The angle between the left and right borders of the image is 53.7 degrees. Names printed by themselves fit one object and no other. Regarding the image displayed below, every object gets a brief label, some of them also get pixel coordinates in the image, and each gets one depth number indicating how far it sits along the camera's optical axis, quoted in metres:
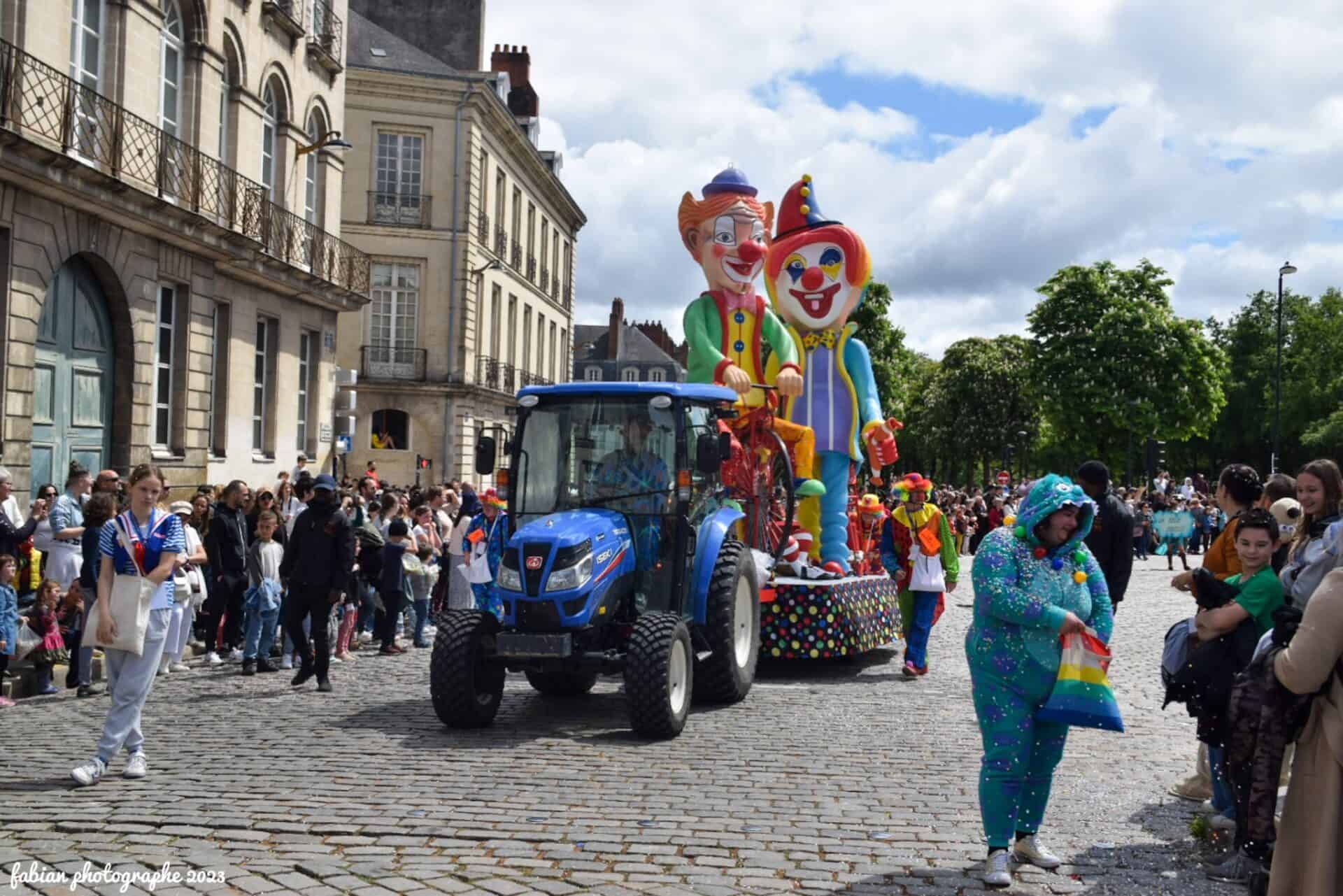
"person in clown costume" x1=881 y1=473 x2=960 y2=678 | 11.23
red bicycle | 11.57
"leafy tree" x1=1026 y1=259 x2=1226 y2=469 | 47.81
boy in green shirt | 5.66
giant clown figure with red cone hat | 12.73
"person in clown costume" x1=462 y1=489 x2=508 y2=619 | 9.97
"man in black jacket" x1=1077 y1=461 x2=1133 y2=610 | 9.43
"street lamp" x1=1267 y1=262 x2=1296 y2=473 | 35.90
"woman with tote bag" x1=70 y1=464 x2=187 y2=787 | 7.10
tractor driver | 9.36
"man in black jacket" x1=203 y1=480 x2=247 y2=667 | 11.70
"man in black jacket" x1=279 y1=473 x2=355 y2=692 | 10.35
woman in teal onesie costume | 5.43
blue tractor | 8.48
